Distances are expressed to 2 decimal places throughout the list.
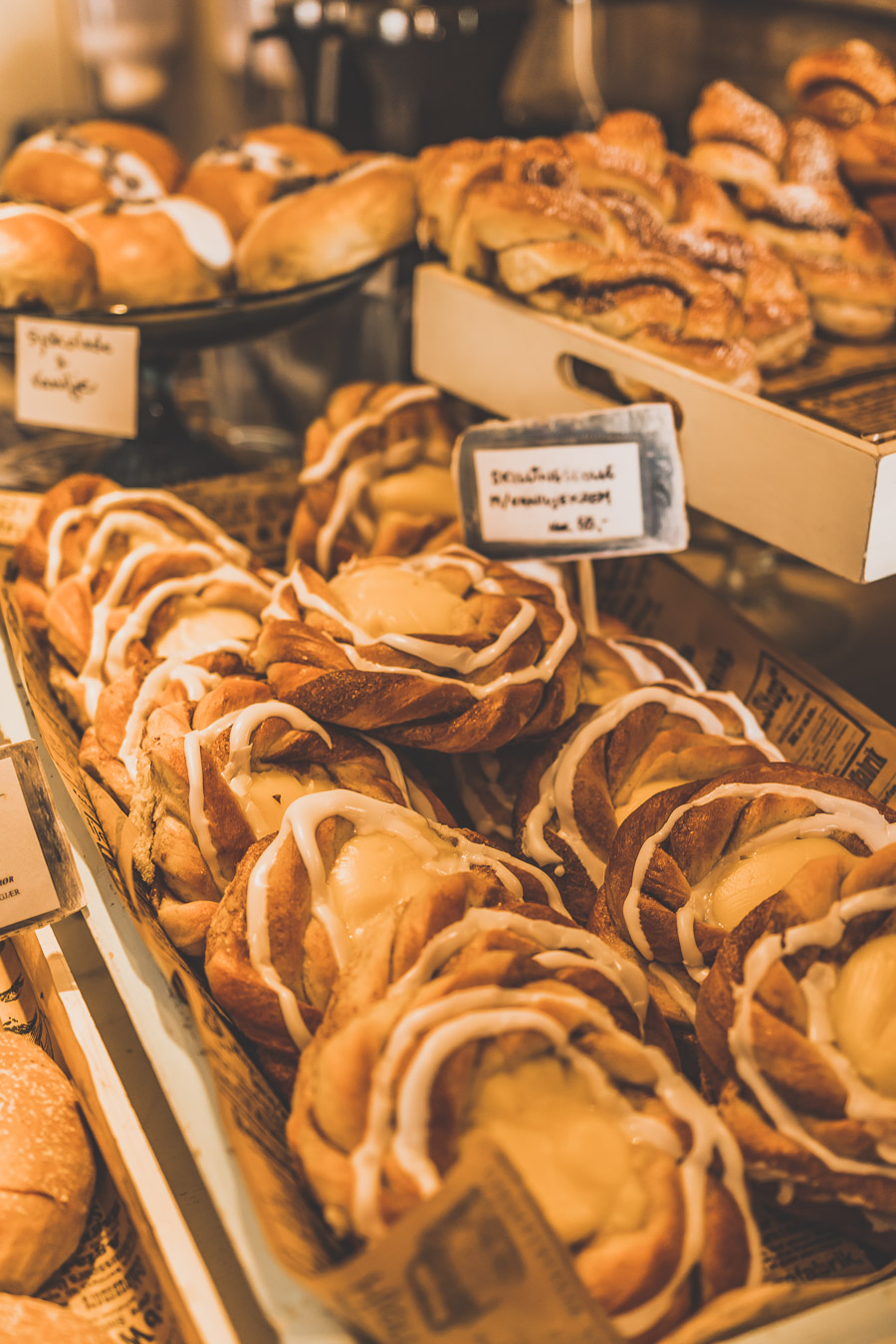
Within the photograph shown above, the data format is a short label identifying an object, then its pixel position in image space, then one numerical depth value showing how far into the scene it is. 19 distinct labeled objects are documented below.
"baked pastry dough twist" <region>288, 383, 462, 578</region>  0.77
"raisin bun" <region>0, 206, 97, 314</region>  0.80
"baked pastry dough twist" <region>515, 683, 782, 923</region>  0.64
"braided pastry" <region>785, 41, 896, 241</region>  0.82
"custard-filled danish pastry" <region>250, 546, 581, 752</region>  0.62
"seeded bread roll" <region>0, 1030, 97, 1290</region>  0.57
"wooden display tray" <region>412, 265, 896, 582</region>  0.64
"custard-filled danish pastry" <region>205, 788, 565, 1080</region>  0.56
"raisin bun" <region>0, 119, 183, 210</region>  0.90
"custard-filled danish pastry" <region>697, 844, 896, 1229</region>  0.54
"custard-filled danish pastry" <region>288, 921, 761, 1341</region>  0.51
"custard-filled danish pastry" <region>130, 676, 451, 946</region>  0.60
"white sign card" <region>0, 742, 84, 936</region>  0.61
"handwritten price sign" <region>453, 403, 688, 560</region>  0.68
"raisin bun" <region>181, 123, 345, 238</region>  0.91
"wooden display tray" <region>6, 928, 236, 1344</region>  0.53
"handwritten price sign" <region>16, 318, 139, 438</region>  0.80
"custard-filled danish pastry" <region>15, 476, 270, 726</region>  0.70
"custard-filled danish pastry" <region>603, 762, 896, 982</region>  0.59
